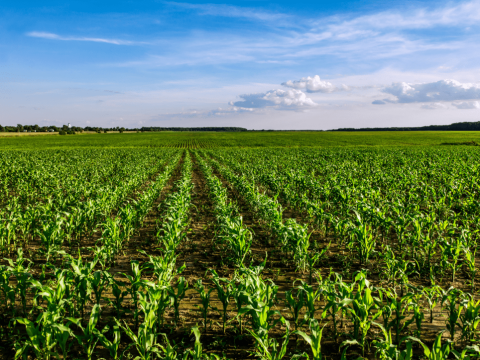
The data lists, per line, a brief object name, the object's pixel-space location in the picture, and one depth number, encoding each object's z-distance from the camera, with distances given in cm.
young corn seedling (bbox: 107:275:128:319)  390
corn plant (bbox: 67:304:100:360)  316
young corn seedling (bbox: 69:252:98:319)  385
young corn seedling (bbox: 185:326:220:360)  289
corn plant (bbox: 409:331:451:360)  276
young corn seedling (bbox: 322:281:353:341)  331
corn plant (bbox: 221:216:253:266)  558
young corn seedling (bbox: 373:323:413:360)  270
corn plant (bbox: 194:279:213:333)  379
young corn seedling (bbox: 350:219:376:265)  588
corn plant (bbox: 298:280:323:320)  352
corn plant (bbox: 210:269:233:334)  380
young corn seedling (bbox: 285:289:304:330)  368
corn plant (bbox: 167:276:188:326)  386
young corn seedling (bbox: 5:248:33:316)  383
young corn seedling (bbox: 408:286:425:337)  337
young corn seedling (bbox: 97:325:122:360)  314
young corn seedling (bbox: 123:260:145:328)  378
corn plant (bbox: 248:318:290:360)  292
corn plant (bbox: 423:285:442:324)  380
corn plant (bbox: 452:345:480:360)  274
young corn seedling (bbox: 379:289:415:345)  339
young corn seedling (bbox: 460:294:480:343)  335
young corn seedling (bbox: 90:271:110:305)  396
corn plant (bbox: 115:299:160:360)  310
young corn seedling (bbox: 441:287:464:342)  341
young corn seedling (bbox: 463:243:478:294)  486
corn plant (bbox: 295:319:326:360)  287
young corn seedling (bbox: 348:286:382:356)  342
